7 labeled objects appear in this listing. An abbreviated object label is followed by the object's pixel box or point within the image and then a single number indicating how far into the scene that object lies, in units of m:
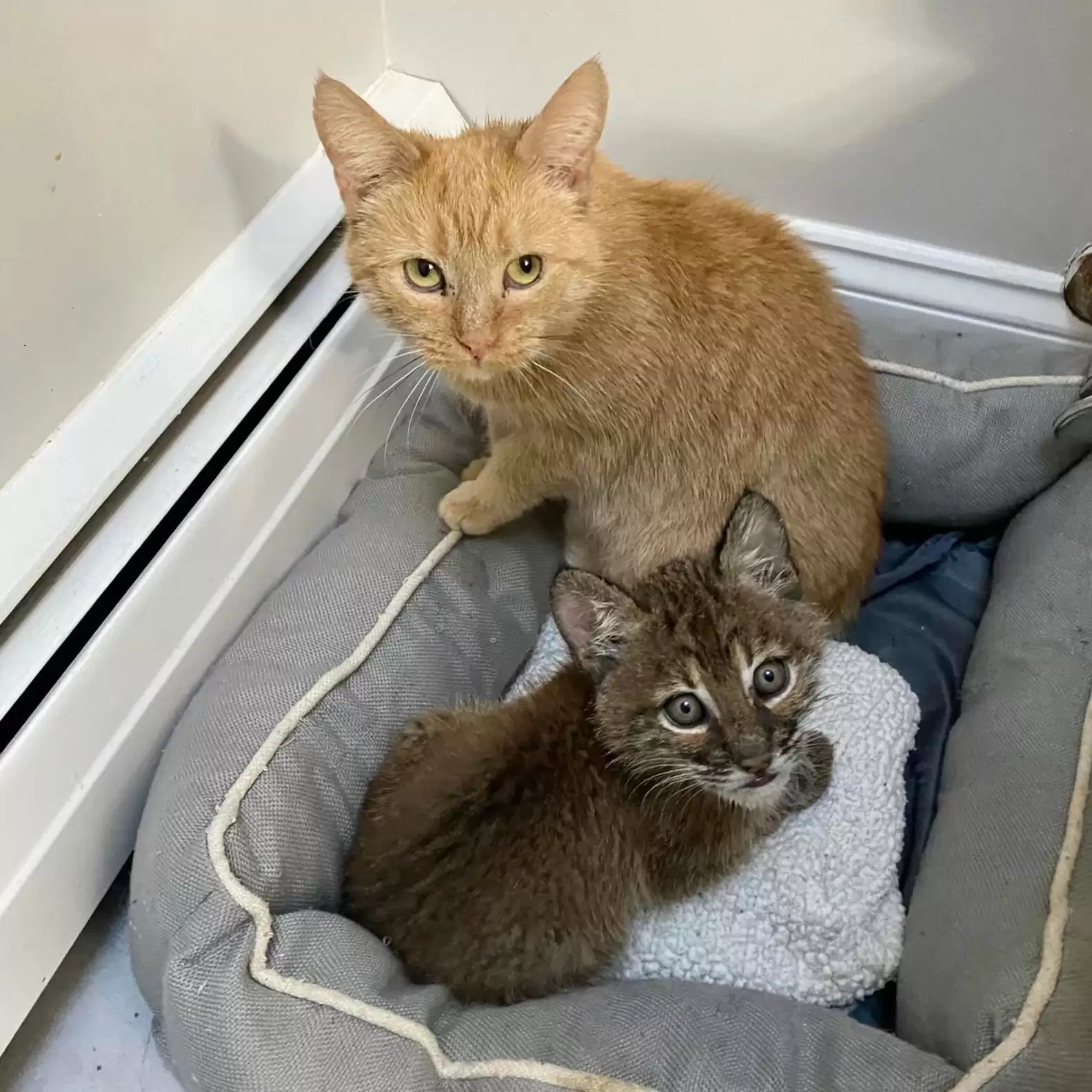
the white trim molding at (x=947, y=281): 0.59
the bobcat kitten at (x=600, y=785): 0.40
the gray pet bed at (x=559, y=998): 0.37
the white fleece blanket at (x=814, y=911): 0.45
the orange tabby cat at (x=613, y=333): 0.42
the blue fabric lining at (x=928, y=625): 0.52
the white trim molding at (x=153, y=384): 0.41
